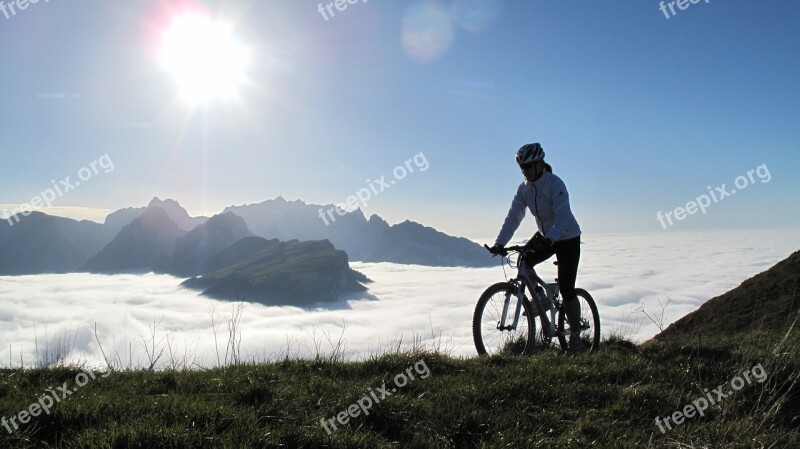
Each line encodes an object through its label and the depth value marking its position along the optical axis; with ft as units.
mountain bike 23.75
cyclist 23.00
